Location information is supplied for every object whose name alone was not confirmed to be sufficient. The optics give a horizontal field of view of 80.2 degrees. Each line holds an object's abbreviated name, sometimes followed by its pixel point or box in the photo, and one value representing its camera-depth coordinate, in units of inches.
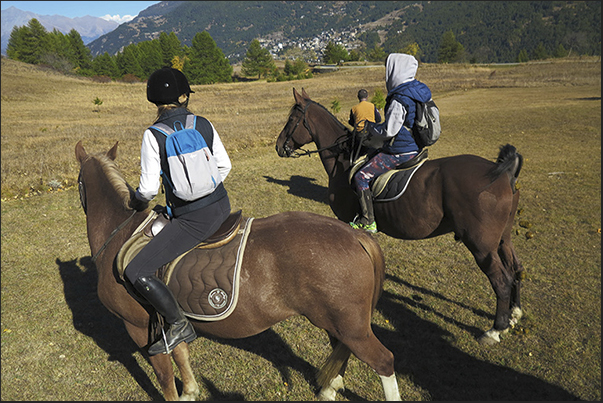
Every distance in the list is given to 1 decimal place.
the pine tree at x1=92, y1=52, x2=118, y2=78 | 3095.5
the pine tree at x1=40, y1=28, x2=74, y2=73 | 2844.5
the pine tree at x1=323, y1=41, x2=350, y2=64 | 3634.4
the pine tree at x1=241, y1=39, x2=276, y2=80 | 3228.3
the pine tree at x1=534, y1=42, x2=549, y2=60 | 3569.1
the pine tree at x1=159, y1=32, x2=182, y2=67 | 3253.0
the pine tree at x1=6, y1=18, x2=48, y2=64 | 2854.3
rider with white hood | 195.2
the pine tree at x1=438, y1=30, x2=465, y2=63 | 3577.8
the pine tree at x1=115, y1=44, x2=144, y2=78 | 3075.8
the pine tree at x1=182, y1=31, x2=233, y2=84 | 2901.1
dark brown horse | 181.5
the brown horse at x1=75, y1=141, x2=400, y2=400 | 122.8
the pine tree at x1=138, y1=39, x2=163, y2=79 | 3115.2
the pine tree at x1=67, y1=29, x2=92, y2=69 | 3189.0
